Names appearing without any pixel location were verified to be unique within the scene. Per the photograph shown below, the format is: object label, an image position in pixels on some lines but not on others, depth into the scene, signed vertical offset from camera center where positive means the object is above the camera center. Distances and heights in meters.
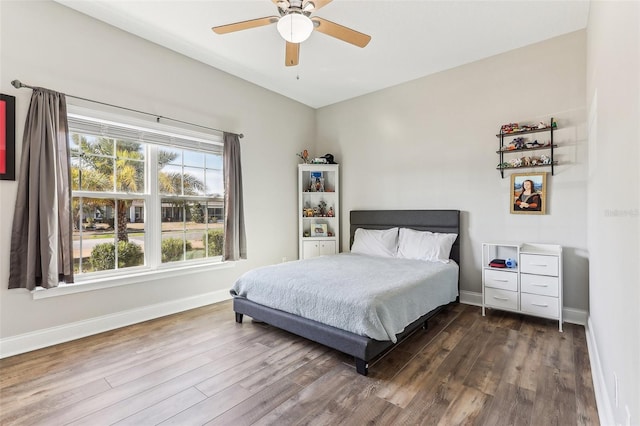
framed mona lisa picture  3.20 +0.18
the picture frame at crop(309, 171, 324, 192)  4.97 +0.49
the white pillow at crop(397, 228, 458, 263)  3.59 -0.44
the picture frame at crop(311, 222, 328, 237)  4.93 -0.33
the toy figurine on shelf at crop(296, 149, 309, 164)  4.98 +0.92
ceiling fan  2.09 +1.43
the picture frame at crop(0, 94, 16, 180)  2.40 +0.60
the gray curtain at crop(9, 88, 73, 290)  2.46 +0.06
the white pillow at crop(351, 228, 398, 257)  4.05 -0.45
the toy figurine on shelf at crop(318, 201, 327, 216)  5.01 +0.04
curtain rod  2.44 +1.04
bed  2.15 -0.86
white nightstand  2.88 -0.74
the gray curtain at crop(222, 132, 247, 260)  3.82 +0.12
